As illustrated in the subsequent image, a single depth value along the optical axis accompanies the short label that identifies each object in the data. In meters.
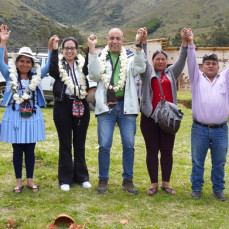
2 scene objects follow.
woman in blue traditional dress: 4.37
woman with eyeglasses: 4.52
